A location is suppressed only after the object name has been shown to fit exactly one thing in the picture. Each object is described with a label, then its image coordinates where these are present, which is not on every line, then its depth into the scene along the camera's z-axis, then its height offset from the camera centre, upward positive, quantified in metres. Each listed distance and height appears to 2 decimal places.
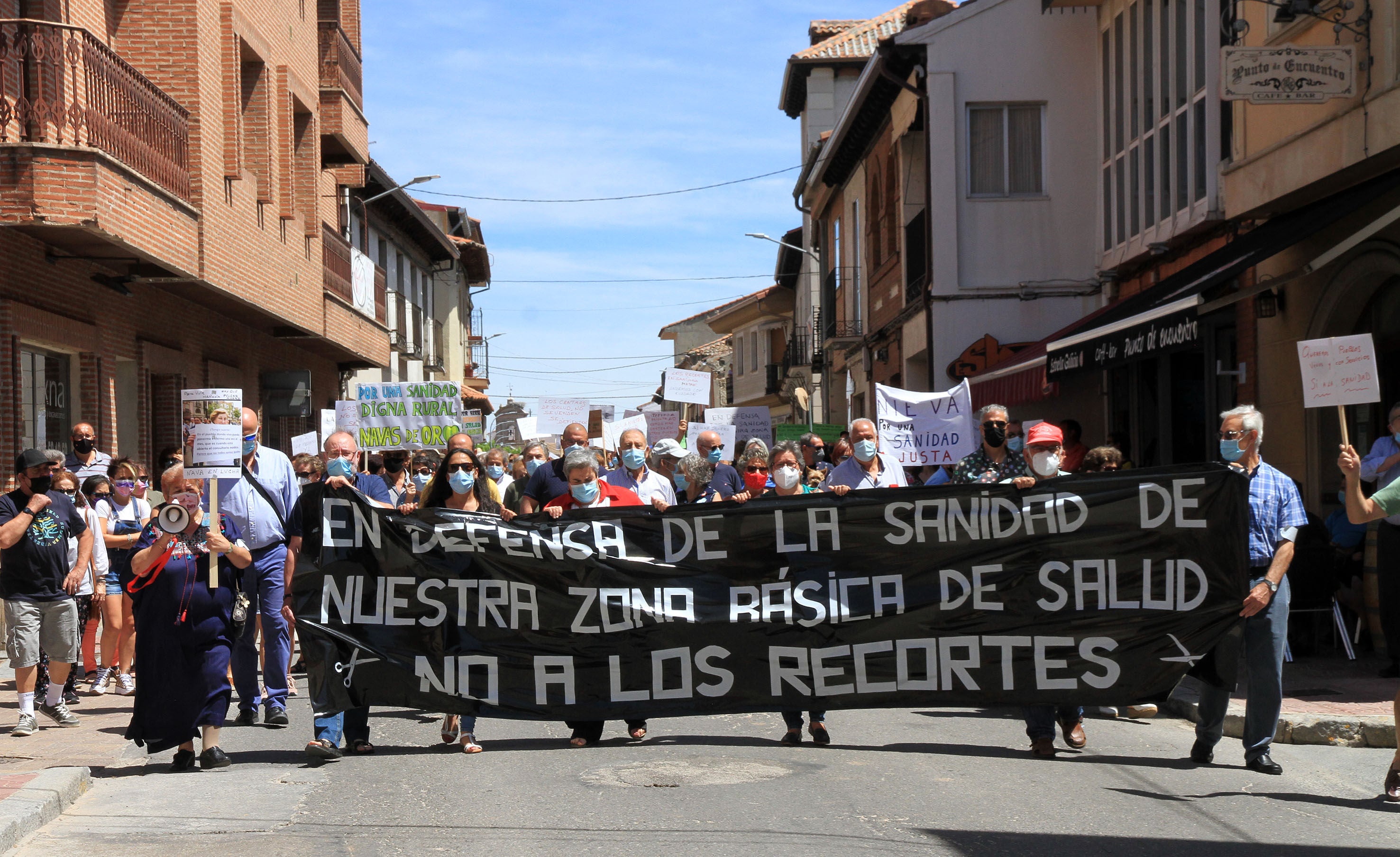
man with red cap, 8.15 -1.54
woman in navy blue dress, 7.87 -1.08
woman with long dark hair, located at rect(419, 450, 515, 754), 8.73 -0.33
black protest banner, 8.10 -0.95
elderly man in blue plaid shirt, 7.72 -0.90
